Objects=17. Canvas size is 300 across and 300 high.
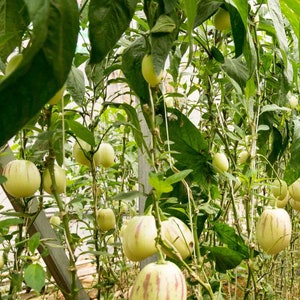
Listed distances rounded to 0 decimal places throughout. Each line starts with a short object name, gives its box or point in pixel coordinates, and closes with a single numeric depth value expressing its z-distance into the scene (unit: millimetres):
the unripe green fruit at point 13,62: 286
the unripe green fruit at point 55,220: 1211
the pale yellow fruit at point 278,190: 783
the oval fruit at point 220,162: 710
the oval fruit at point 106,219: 915
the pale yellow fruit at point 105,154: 783
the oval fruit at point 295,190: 839
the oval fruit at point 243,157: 968
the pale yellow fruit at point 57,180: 628
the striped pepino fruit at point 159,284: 330
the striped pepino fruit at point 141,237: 381
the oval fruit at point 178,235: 402
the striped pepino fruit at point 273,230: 624
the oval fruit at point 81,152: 723
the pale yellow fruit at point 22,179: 557
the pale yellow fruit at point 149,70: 370
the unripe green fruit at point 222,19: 473
